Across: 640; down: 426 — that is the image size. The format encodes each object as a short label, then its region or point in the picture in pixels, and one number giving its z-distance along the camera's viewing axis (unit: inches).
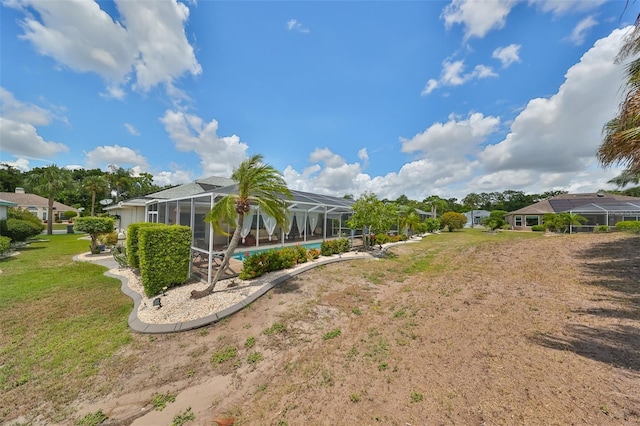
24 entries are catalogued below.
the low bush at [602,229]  823.7
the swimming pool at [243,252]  441.7
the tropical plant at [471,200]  2251.6
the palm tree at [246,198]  255.4
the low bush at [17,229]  544.1
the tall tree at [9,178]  1694.1
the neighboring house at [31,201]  1267.2
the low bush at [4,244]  419.7
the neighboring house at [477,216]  2087.8
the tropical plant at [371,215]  506.6
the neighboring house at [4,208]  560.7
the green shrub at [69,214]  1376.7
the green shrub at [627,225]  758.5
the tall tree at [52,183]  864.9
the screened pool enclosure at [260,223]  389.5
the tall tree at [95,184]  1094.8
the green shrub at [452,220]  1204.5
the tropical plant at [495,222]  1146.7
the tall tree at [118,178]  1240.2
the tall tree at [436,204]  1327.0
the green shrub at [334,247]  469.7
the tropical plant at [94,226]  486.9
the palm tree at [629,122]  167.2
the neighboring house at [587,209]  998.4
